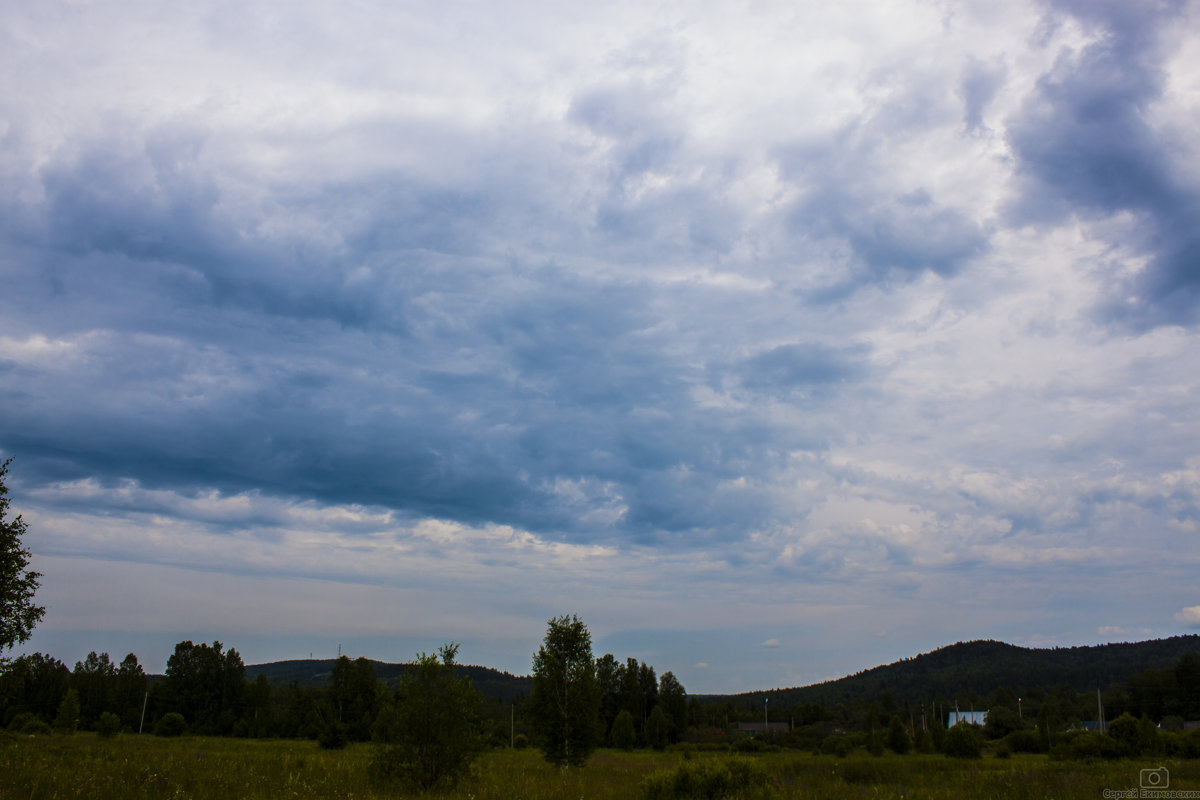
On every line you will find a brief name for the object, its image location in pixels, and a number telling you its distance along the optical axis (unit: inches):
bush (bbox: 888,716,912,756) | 2154.3
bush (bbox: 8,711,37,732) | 2289.6
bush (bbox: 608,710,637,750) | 2957.7
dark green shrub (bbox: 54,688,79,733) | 2541.8
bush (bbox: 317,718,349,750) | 2128.4
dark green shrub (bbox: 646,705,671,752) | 3324.3
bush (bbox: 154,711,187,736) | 3152.1
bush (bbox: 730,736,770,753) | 2540.6
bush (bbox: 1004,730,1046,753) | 2273.9
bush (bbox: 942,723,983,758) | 1798.7
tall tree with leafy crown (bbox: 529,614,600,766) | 1307.8
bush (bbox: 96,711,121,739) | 2079.2
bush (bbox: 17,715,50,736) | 2160.3
